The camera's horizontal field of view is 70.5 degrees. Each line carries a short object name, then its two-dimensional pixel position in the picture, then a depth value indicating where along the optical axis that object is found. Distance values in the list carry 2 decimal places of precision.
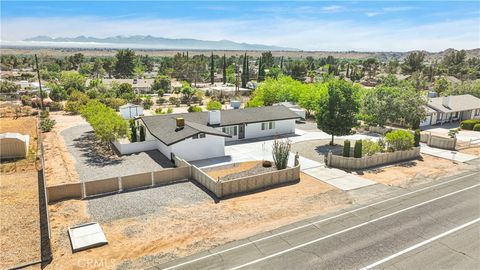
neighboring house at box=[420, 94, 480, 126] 46.44
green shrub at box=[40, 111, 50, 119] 48.74
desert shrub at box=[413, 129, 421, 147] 32.68
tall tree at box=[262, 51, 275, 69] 138.81
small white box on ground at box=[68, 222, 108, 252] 15.88
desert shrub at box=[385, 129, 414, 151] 31.28
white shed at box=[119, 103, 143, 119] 47.62
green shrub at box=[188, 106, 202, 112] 49.80
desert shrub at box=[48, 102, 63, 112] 56.41
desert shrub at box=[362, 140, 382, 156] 30.31
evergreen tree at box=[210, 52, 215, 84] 103.72
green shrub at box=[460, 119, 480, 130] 45.00
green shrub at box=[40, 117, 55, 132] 40.36
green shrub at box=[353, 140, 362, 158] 28.67
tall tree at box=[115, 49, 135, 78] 111.88
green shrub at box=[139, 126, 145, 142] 33.16
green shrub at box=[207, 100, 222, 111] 45.87
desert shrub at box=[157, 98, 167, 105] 65.62
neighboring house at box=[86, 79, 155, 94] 80.32
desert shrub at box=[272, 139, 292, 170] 26.09
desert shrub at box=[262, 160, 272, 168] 27.56
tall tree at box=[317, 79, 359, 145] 33.41
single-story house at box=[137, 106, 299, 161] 29.48
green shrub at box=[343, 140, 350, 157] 28.84
